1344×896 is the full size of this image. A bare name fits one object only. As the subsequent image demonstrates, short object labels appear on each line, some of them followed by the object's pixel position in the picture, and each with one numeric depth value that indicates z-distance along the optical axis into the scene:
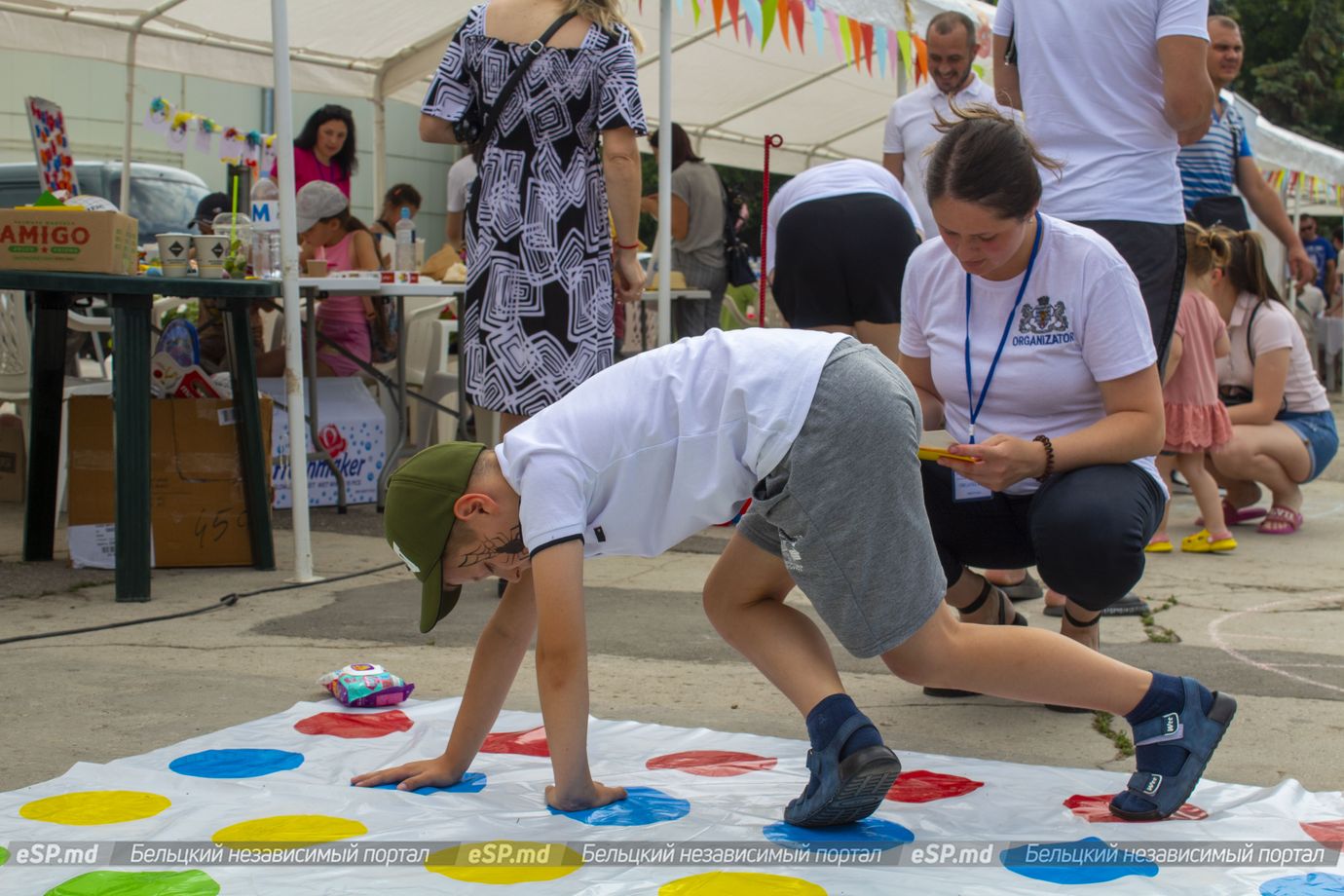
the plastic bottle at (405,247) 6.23
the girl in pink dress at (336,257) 6.05
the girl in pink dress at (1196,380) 5.26
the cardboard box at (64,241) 3.72
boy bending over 2.02
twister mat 1.92
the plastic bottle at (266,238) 4.26
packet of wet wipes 2.84
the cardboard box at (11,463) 5.61
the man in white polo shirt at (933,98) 5.18
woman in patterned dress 3.86
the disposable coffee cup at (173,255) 3.96
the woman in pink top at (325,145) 6.73
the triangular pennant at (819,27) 6.17
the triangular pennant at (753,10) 5.78
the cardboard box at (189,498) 4.26
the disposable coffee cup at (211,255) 3.94
